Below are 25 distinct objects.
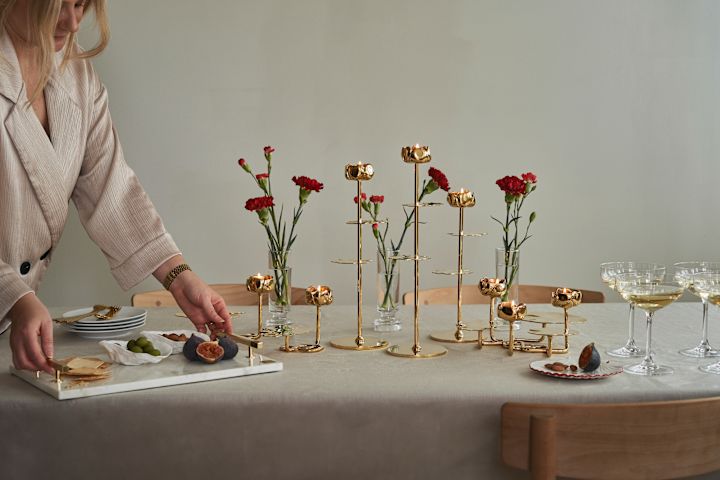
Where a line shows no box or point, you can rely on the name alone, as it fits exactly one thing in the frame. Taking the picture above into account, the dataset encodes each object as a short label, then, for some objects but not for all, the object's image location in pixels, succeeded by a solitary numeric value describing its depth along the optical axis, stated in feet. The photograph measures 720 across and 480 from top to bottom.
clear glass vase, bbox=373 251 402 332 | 6.39
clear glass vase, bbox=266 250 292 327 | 6.24
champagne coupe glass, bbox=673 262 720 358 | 5.64
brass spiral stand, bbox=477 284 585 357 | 5.55
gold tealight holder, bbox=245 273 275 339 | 5.77
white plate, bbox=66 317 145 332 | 6.17
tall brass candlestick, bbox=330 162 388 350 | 5.67
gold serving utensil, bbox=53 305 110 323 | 6.27
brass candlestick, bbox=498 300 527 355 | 5.53
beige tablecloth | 4.55
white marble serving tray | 4.61
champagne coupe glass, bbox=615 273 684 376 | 5.26
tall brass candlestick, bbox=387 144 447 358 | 5.57
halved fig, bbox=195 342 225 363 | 5.09
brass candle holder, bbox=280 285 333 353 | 5.59
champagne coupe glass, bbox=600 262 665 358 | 5.65
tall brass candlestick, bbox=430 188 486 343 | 5.86
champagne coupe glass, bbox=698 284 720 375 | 5.51
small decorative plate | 4.95
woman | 5.85
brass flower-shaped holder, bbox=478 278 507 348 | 5.79
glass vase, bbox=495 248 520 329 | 6.34
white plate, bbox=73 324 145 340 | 6.17
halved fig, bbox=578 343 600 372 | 5.04
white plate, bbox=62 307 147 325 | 6.31
